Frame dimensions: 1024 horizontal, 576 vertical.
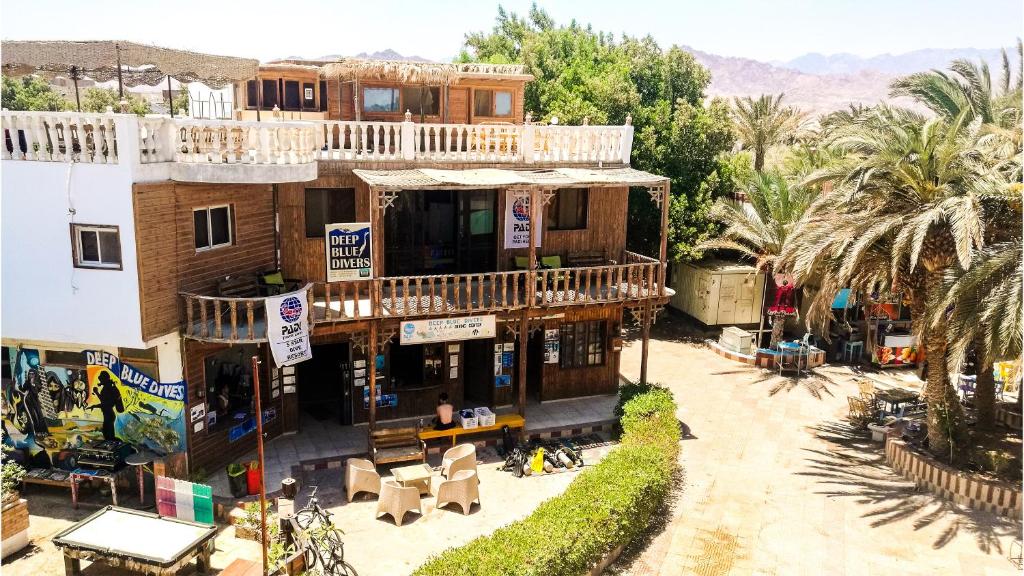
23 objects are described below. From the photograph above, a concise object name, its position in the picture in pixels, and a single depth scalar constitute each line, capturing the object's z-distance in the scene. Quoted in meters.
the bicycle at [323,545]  12.21
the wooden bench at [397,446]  16.62
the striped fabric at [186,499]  13.29
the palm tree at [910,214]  15.73
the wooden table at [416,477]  15.34
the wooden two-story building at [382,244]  15.01
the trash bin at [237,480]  15.18
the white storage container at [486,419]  18.20
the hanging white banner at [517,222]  19.39
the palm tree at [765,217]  25.77
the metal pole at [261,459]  10.62
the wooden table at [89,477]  14.58
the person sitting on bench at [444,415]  17.80
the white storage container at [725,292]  28.00
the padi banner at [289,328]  15.13
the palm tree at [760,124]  38.50
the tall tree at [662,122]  28.00
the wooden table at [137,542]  11.99
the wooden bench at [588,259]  20.89
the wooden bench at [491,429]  17.59
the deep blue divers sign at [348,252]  16.69
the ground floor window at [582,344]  21.16
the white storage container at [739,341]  26.42
